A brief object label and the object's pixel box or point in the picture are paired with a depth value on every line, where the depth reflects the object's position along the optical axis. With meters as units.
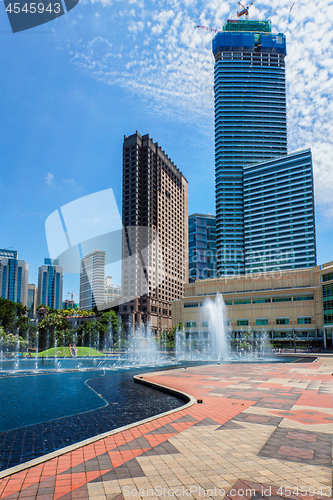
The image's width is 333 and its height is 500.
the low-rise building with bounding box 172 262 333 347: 70.57
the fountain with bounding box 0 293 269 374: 40.00
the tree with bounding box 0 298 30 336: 68.62
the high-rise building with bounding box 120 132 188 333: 109.06
